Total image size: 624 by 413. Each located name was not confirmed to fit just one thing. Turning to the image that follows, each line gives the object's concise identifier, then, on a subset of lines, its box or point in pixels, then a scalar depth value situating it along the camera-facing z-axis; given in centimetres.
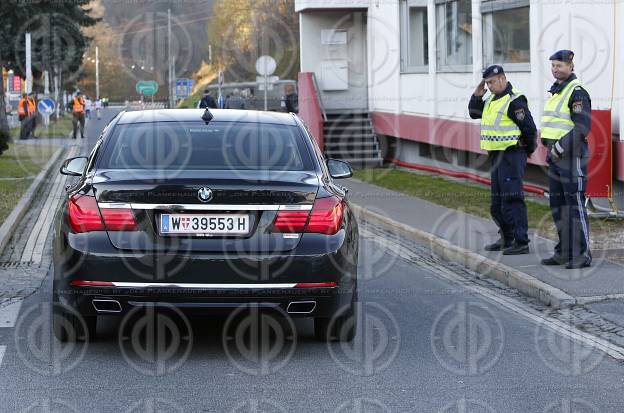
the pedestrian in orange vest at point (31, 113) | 4144
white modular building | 1517
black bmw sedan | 651
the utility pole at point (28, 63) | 4650
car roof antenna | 767
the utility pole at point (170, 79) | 6694
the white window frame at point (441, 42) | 2227
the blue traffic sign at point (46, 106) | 3988
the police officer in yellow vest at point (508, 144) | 1076
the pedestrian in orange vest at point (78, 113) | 4259
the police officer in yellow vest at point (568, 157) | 983
